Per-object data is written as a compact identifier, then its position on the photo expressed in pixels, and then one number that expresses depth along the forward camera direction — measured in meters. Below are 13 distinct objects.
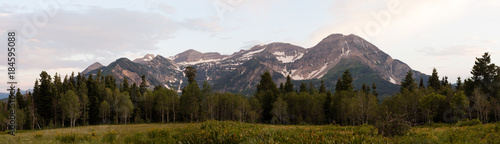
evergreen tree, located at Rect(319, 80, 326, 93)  100.37
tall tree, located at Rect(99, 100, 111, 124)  73.31
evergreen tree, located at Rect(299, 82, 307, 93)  94.25
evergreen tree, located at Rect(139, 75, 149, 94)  100.56
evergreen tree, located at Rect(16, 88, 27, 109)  73.75
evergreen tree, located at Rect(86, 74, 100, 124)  77.44
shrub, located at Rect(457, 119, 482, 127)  28.62
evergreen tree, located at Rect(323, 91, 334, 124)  79.24
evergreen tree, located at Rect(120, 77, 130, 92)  93.84
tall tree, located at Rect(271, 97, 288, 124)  74.75
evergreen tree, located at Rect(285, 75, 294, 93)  90.69
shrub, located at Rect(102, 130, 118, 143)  13.12
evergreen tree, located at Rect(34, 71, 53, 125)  71.19
